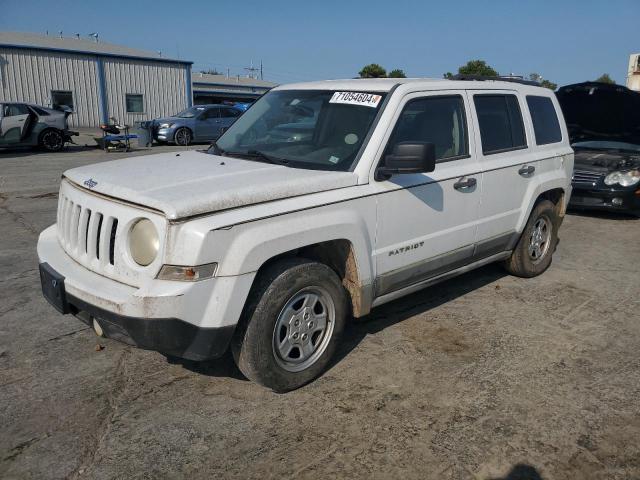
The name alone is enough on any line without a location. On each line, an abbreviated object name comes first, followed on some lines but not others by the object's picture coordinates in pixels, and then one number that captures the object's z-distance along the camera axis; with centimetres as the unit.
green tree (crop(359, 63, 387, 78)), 3897
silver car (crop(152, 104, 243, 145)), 2050
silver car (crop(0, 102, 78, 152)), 1633
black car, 830
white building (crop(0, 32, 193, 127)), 2645
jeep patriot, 284
